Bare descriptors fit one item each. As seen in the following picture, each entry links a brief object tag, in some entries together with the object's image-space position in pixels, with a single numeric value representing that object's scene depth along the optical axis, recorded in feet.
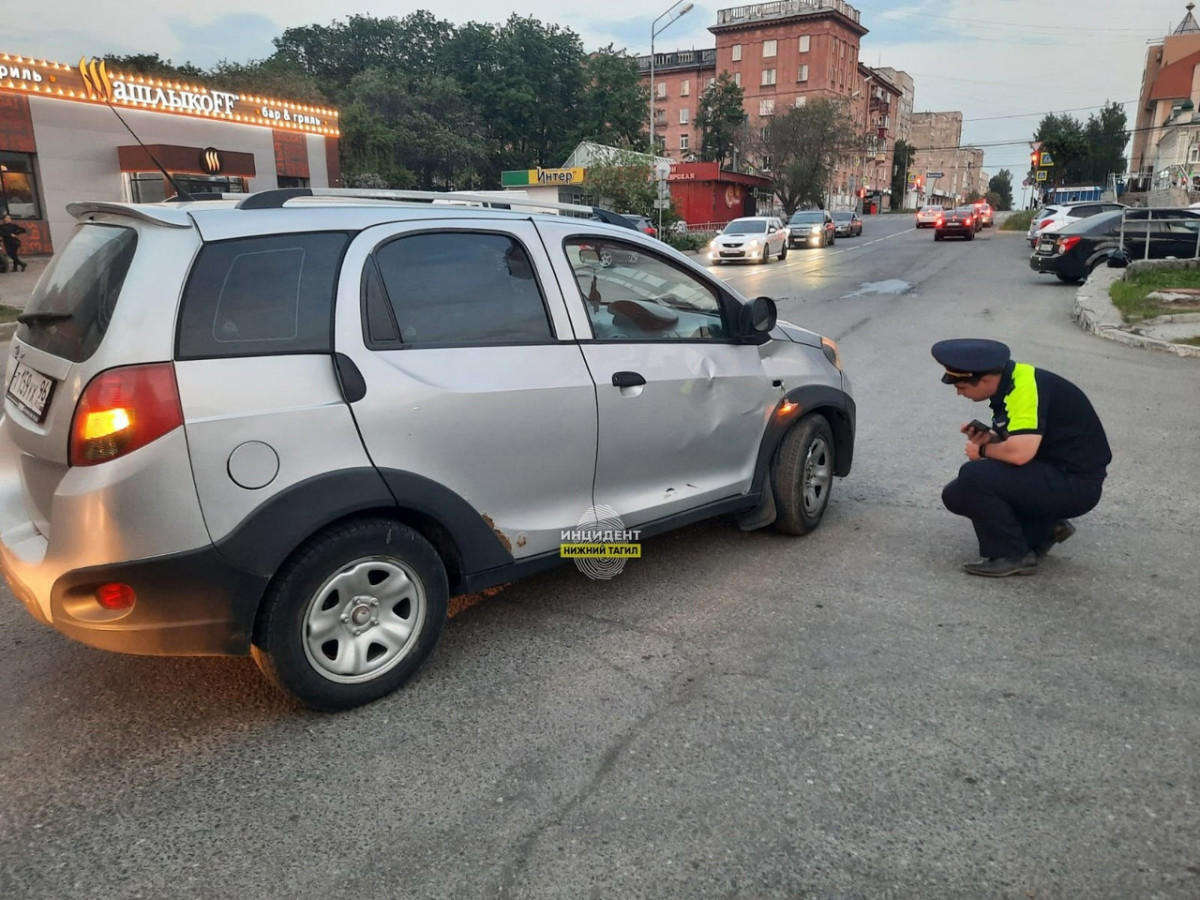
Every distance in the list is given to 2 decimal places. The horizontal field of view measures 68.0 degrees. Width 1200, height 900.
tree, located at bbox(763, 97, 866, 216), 204.13
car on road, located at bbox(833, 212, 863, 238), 154.30
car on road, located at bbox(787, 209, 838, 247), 127.34
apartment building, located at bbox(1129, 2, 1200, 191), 247.09
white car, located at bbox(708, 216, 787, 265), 98.36
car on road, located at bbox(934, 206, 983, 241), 129.80
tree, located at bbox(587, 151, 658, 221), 126.41
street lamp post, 115.24
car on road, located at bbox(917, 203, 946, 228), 171.53
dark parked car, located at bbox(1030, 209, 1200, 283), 64.03
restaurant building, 82.43
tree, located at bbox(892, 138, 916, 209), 371.97
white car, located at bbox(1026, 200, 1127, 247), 85.54
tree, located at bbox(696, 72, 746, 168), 244.83
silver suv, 9.05
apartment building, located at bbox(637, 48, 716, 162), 311.88
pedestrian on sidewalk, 71.72
